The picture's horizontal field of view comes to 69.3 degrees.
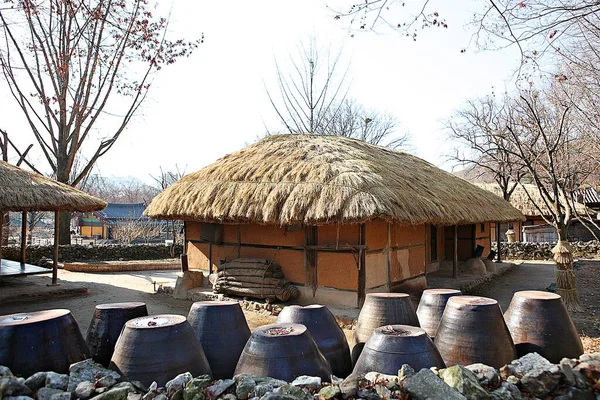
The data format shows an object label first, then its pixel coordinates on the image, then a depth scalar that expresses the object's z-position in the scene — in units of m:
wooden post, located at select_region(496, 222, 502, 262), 14.20
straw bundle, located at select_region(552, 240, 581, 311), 6.86
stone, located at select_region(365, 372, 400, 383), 2.82
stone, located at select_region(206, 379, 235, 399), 2.60
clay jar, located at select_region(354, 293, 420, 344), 4.02
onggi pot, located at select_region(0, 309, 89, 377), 2.80
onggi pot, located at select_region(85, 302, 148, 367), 3.46
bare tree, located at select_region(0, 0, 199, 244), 13.26
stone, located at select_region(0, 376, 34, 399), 2.42
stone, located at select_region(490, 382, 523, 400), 2.86
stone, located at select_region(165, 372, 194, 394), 2.60
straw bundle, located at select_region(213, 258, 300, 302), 7.69
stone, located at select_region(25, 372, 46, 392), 2.58
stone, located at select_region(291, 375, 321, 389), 2.71
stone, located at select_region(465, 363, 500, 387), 2.97
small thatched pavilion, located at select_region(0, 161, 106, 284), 8.01
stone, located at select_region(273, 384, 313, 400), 2.52
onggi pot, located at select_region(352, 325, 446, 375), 3.04
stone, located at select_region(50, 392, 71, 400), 2.45
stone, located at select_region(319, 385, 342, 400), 2.61
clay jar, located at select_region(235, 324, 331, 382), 2.92
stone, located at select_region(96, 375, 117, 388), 2.64
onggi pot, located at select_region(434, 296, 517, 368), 3.43
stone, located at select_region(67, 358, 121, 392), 2.69
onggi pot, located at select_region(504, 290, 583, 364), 3.73
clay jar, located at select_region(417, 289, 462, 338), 4.30
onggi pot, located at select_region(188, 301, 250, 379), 3.51
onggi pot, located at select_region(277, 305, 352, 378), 3.68
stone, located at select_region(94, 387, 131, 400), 2.49
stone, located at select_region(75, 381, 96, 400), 2.52
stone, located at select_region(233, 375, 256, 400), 2.61
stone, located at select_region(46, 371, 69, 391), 2.59
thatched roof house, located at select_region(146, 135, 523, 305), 6.98
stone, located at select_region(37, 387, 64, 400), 2.48
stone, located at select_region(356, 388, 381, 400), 2.62
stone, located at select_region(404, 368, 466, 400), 2.63
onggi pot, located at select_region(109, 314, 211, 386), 2.86
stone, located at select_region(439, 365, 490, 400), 2.72
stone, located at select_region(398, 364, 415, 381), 2.79
